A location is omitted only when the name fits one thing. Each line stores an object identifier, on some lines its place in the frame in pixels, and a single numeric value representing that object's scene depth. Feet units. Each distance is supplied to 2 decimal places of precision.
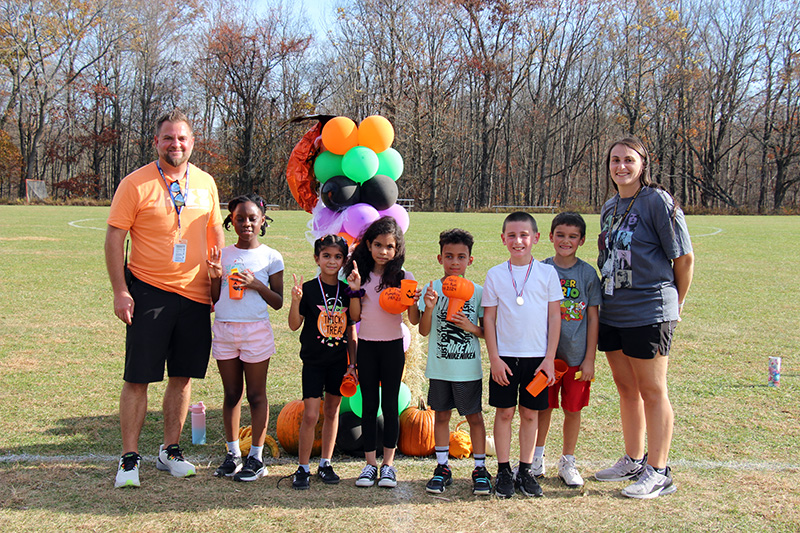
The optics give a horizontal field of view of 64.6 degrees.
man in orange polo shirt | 12.28
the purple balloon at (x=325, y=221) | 14.64
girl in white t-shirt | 12.76
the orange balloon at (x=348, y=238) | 14.46
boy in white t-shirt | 12.01
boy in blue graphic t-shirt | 12.32
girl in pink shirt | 12.54
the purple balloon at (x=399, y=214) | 15.20
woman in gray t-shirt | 11.89
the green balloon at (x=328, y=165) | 15.15
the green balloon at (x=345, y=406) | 14.51
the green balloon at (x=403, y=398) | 14.71
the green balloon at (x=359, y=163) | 14.67
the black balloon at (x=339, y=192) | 14.51
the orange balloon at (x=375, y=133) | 14.97
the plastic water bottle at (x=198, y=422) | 14.57
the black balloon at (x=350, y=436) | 14.08
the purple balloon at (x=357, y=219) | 14.32
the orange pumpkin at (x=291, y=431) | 14.14
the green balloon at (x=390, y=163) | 15.48
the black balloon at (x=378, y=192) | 14.89
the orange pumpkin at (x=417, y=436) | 14.21
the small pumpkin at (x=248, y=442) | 14.07
